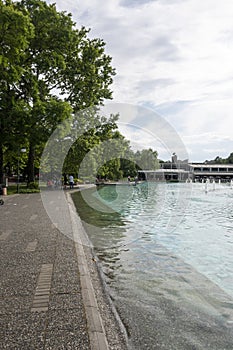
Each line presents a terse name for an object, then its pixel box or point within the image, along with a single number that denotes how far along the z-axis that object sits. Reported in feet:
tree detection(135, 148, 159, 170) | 335.57
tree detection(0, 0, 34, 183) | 66.08
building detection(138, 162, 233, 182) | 371.76
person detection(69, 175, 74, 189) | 130.94
